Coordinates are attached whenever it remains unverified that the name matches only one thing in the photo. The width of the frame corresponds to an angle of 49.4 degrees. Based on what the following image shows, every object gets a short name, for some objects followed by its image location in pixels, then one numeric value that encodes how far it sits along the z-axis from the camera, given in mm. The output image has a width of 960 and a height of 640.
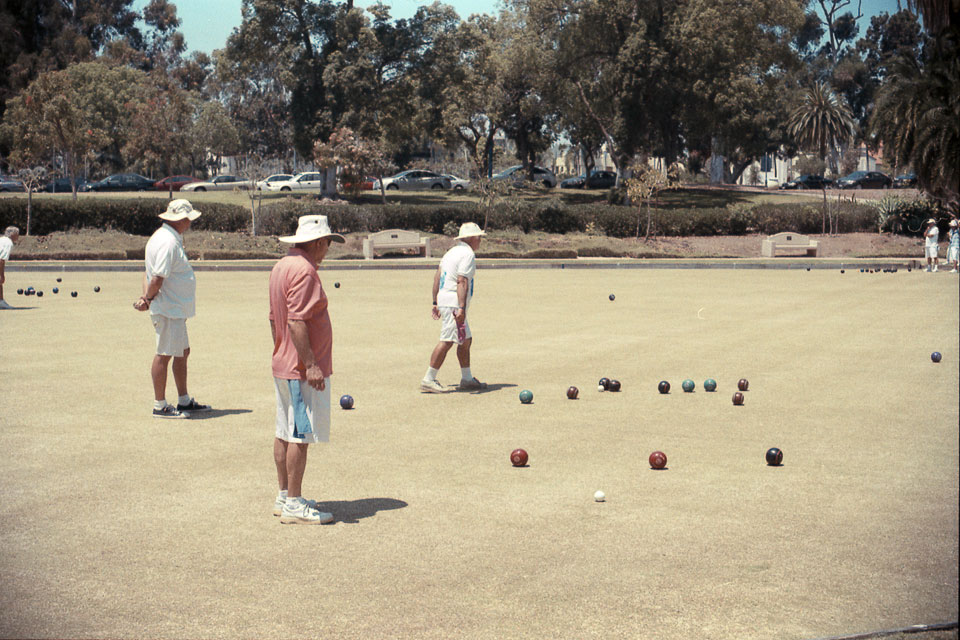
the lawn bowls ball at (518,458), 8289
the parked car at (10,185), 69794
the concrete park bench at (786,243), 43094
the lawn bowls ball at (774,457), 8305
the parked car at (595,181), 76938
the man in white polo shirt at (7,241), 19328
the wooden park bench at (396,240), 41438
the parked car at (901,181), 66150
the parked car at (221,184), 71125
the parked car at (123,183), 70125
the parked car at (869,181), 75562
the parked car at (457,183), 74875
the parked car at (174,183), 71250
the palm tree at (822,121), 54125
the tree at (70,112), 45250
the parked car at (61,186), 69375
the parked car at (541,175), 77200
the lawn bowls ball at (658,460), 8182
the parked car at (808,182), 80500
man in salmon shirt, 6664
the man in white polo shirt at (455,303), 11633
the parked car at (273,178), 71438
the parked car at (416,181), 74062
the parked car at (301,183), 71000
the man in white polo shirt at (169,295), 10031
